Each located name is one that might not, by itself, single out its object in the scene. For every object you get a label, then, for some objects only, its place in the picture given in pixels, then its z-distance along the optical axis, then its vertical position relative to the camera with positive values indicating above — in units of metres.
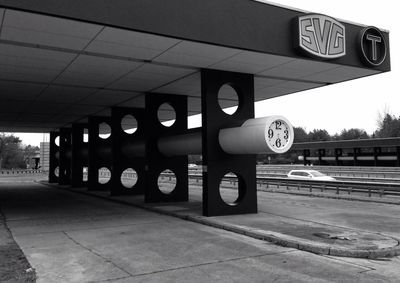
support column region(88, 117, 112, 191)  24.23 +0.80
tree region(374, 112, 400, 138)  77.56 +7.21
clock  10.41 +0.73
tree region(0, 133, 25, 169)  86.00 +3.32
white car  25.84 -0.88
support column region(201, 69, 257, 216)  12.41 +0.36
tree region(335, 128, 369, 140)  112.38 +7.88
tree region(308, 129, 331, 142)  114.64 +7.86
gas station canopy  8.60 +3.02
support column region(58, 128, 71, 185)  31.67 +0.63
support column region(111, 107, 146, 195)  20.39 +0.69
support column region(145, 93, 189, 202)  16.48 +0.39
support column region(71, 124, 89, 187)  27.78 +0.67
